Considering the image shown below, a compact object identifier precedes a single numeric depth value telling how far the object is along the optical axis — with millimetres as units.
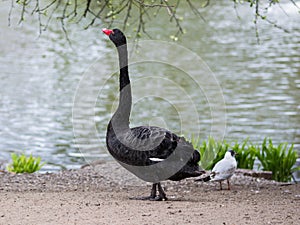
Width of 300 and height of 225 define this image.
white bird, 14194
